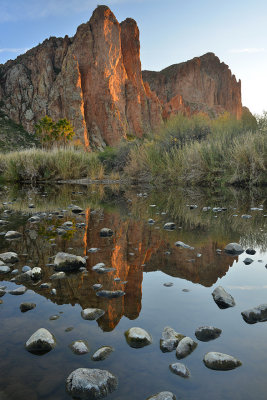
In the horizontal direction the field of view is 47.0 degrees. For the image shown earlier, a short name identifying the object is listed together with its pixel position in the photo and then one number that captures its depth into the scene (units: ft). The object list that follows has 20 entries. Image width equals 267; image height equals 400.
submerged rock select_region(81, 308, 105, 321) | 6.10
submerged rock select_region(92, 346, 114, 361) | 4.76
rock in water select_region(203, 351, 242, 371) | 4.49
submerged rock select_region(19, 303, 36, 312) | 6.51
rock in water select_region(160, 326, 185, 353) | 5.03
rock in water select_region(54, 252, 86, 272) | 9.00
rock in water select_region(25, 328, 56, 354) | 5.04
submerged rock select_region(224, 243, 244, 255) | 10.75
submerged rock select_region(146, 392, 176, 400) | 3.81
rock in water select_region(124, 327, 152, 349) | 5.16
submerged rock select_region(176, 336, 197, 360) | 4.84
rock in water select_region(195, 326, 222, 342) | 5.33
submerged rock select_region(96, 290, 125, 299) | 7.08
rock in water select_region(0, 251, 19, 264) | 9.81
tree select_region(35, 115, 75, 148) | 124.57
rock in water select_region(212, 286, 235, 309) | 6.67
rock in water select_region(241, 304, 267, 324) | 5.97
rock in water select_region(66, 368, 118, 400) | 4.01
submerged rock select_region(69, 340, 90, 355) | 4.94
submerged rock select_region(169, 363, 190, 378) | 4.36
